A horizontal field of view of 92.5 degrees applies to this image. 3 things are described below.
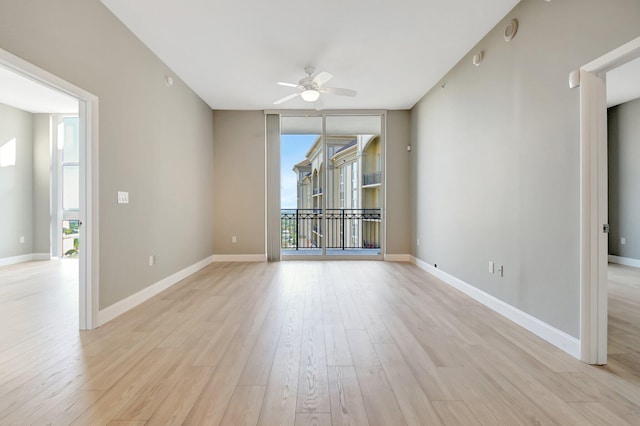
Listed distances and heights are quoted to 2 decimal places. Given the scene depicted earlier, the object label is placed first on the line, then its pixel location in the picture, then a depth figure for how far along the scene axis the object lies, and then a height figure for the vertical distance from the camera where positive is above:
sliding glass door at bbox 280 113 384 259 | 6.37 +0.61
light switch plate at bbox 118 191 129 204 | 3.18 +0.18
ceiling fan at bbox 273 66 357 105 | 4.11 +1.70
